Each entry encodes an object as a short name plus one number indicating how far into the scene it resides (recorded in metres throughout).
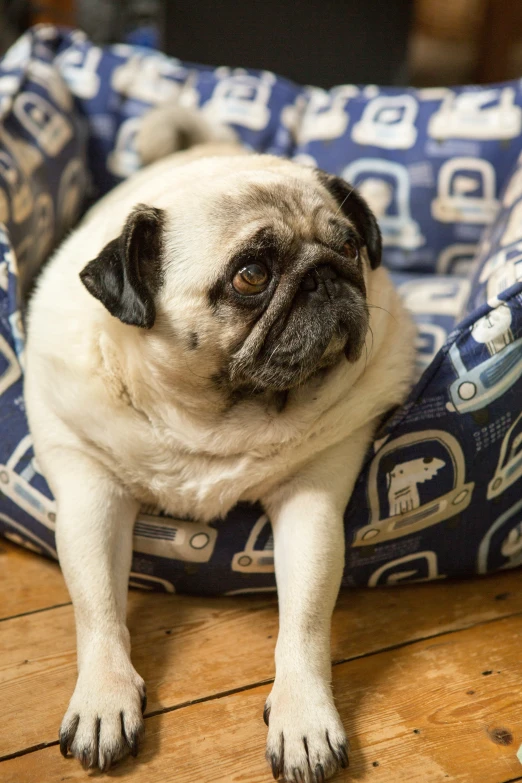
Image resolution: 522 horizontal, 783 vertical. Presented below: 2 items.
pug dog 0.82
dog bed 0.89
